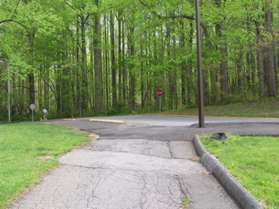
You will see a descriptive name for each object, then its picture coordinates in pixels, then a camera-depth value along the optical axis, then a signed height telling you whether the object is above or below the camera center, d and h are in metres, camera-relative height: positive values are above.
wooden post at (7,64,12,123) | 22.51 +0.37
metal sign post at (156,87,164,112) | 20.31 +0.96
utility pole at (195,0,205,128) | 9.90 +1.33
